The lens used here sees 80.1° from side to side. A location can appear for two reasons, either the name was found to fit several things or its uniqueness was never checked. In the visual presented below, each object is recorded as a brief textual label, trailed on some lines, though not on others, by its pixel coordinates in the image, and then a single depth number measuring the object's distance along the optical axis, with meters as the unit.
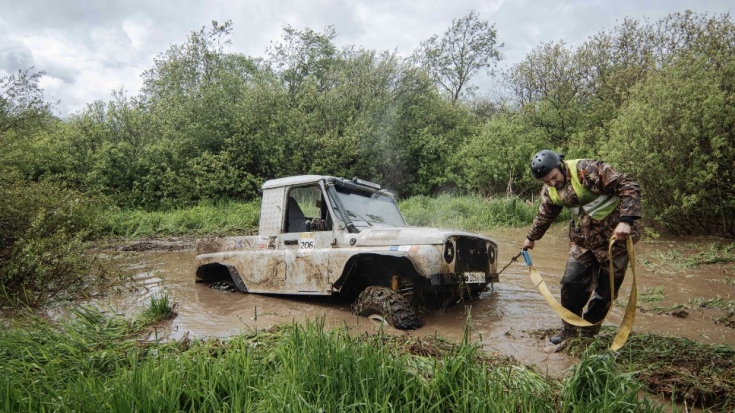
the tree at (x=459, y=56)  32.75
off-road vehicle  4.75
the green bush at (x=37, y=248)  5.84
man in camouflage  3.96
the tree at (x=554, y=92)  22.52
